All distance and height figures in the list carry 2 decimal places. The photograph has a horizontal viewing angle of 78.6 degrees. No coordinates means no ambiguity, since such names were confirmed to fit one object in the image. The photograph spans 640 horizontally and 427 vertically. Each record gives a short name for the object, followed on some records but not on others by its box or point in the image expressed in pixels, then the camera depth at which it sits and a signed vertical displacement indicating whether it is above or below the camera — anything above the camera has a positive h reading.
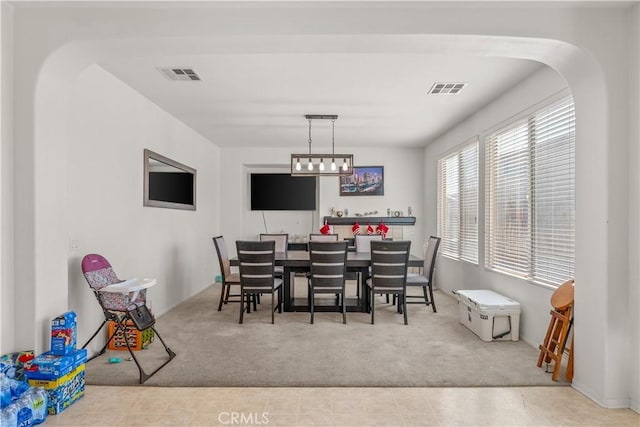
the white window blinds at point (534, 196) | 3.29 +0.15
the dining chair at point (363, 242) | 6.09 -0.47
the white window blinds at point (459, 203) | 5.29 +0.13
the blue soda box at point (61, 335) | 2.58 -0.82
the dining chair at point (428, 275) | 4.91 -0.83
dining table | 4.71 -0.81
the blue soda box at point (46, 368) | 2.45 -0.98
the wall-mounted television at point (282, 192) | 8.20 +0.42
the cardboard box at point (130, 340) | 3.56 -1.17
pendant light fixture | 5.30 +0.67
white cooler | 3.83 -1.06
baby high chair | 3.05 -0.66
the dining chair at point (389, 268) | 4.41 -0.64
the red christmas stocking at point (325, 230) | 5.78 -0.27
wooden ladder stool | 2.91 -0.88
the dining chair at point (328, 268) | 4.41 -0.64
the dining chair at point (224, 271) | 5.01 -0.79
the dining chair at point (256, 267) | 4.43 -0.63
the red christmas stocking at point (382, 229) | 5.63 -0.25
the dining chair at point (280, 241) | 5.94 -0.45
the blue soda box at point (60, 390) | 2.44 -1.14
